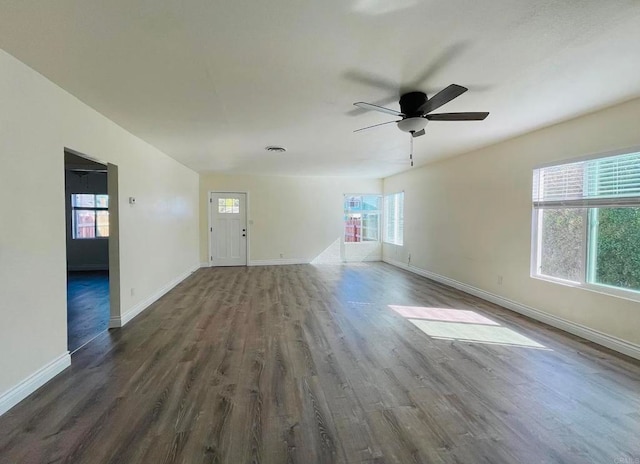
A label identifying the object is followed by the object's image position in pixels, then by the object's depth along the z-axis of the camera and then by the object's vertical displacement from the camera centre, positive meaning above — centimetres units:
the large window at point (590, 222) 287 +1
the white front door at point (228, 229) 747 -22
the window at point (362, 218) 818 +10
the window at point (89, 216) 696 +9
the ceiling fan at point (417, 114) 251 +94
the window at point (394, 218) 749 +9
